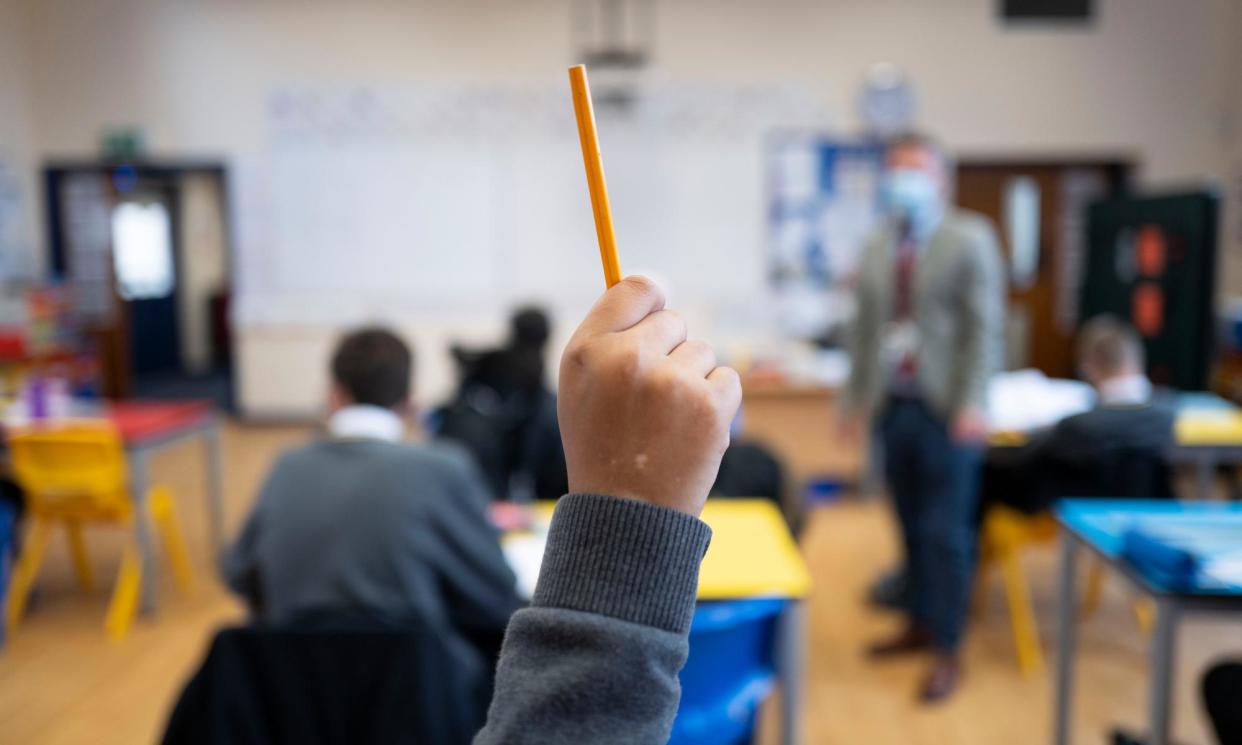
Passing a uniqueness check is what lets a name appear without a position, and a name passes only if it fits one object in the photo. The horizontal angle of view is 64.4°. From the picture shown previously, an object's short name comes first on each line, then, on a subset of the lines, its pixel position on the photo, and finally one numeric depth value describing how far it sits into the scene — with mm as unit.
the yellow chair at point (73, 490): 3229
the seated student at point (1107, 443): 2801
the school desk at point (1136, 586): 1619
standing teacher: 2752
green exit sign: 7031
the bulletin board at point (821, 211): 6902
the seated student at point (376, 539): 1692
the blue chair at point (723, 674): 1677
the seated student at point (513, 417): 2885
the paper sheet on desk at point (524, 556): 1939
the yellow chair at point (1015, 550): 3088
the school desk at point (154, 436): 3363
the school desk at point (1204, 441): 3104
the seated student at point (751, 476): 2648
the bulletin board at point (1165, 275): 4371
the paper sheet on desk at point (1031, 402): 3299
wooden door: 6988
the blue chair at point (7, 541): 2822
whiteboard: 6938
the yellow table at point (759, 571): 1860
